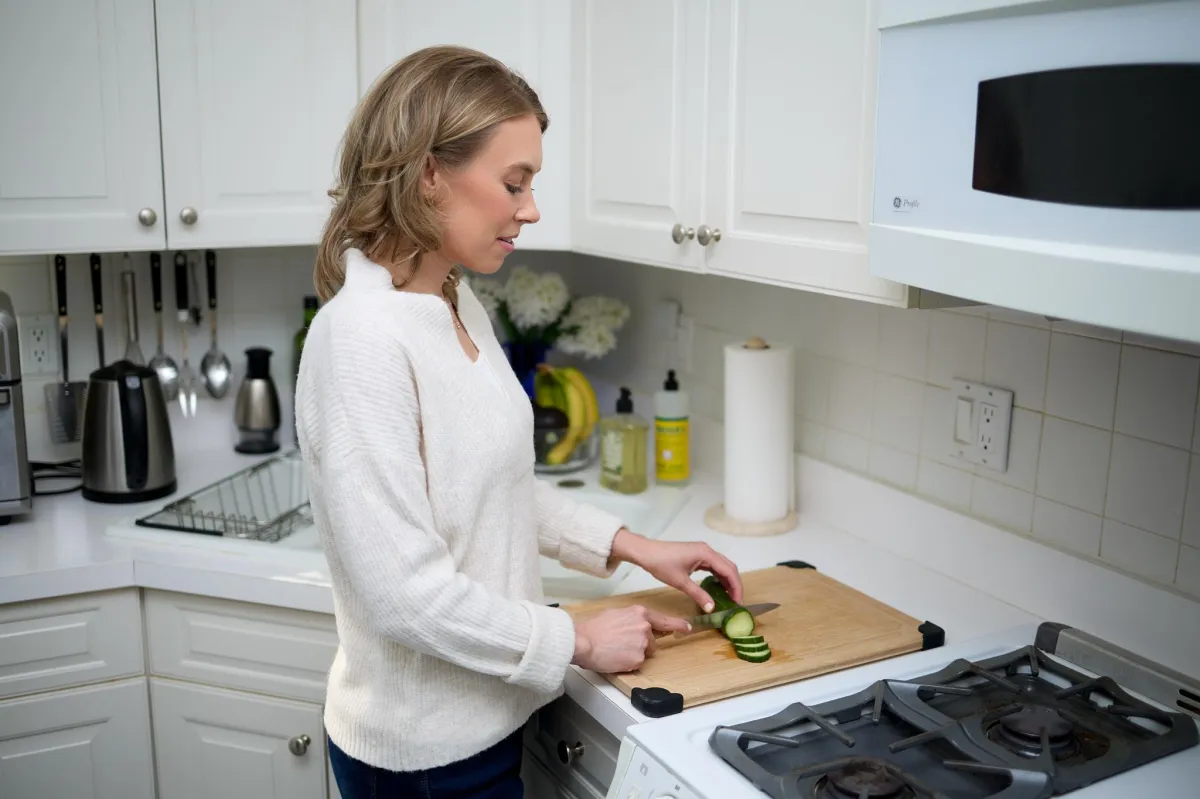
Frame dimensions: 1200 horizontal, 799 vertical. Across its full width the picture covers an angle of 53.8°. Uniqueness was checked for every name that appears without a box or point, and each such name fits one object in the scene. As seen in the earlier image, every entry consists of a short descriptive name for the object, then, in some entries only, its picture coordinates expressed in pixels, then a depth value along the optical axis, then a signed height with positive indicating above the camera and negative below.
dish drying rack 1.98 -0.58
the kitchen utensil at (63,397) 2.28 -0.43
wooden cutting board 1.35 -0.55
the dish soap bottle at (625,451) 2.17 -0.49
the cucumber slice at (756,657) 1.39 -0.55
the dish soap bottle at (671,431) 2.17 -0.45
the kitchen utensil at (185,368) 2.38 -0.39
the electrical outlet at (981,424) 1.65 -0.33
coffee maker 1.97 -0.44
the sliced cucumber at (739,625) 1.43 -0.53
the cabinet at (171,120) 1.94 +0.09
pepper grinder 2.39 -0.46
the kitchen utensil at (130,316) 2.34 -0.28
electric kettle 2.10 -0.46
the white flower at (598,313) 2.41 -0.26
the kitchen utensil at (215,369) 2.43 -0.39
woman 1.20 -0.29
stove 1.15 -0.57
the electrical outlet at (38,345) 2.29 -0.33
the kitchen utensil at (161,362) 2.36 -0.38
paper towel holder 1.93 -0.55
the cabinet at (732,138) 1.48 +0.07
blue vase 2.42 -0.36
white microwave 0.95 +0.03
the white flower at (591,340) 2.40 -0.32
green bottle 2.41 -0.31
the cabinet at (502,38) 2.06 +0.25
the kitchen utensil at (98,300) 2.30 -0.24
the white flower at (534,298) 2.36 -0.23
